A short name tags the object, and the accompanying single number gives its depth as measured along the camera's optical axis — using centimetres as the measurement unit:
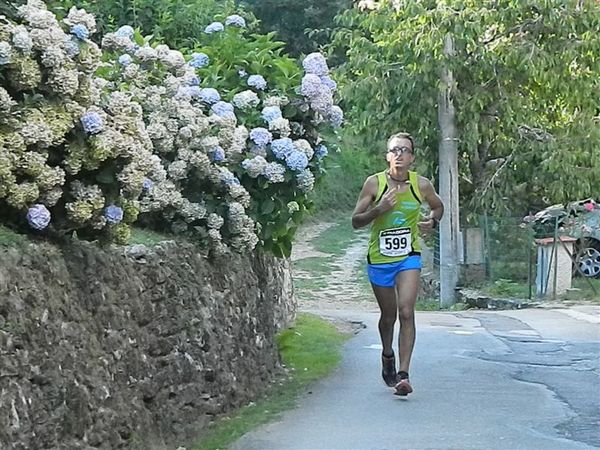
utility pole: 2034
